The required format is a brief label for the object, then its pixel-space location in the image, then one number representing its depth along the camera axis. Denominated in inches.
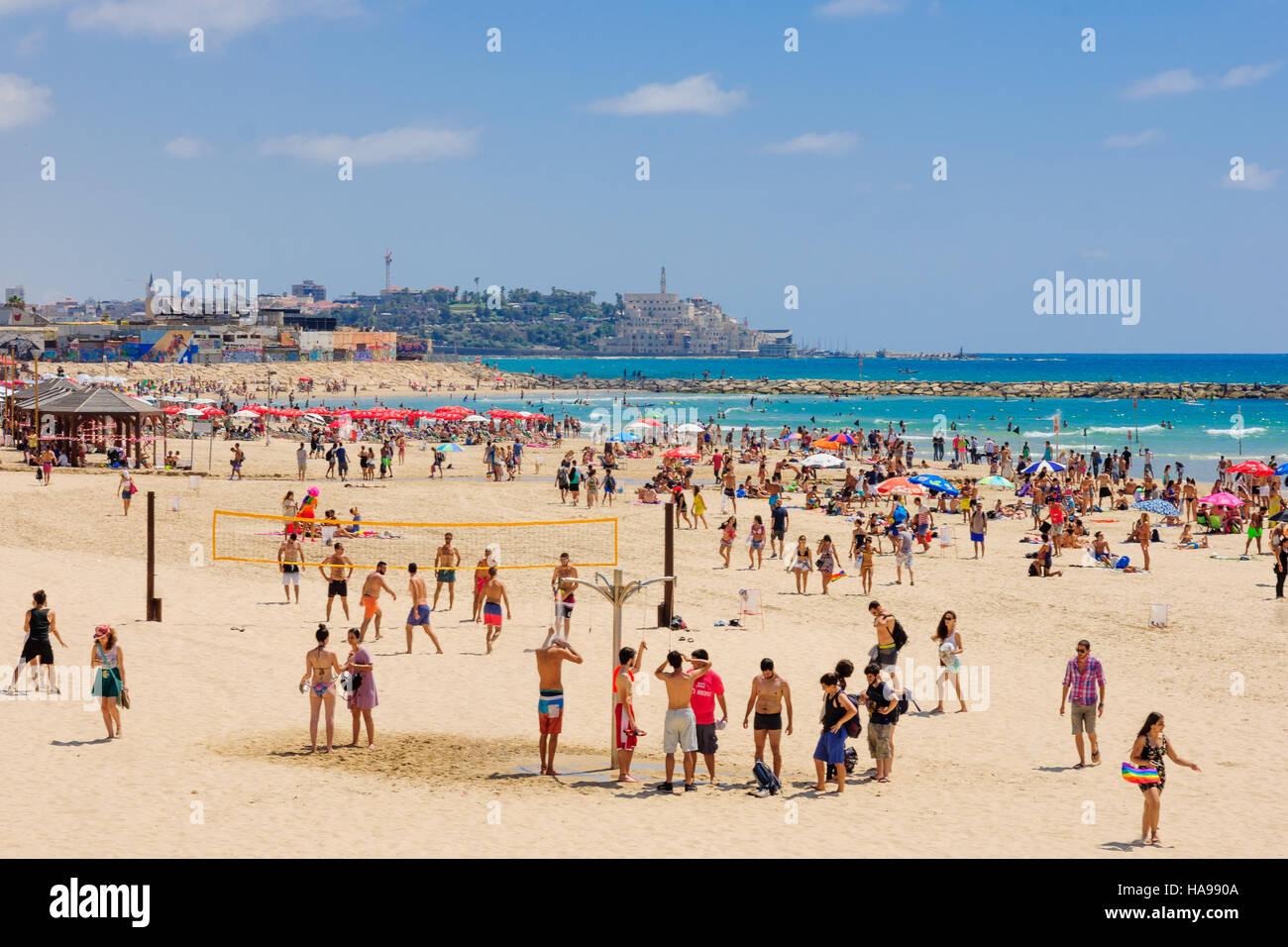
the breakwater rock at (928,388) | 4360.2
